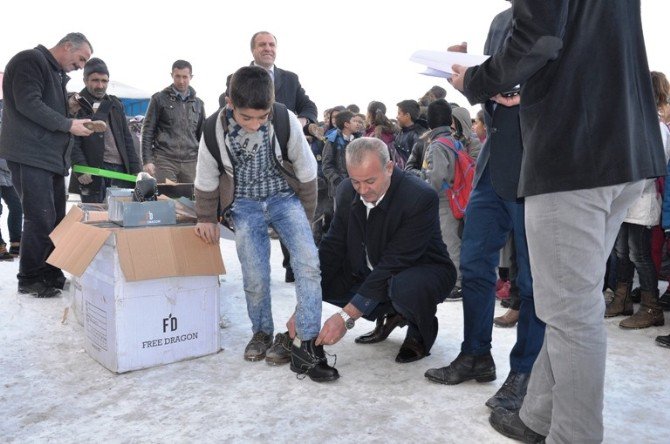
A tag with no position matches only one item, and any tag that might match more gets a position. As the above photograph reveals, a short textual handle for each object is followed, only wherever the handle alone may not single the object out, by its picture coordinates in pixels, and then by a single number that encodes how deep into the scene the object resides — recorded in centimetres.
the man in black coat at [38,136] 344
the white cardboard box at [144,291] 233
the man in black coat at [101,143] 410
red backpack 382
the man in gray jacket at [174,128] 435
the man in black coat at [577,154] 140
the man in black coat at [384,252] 239
